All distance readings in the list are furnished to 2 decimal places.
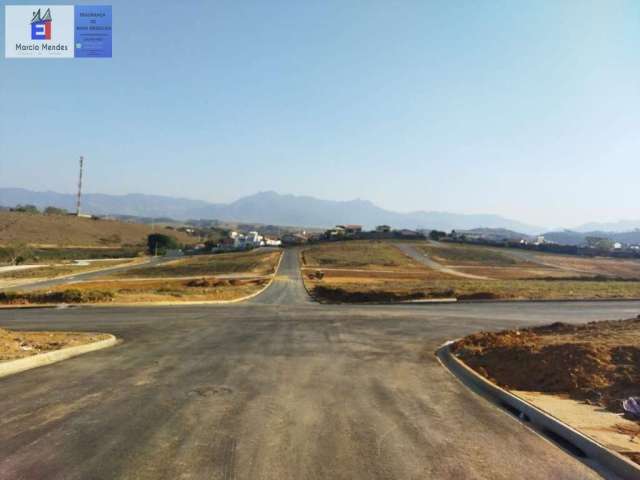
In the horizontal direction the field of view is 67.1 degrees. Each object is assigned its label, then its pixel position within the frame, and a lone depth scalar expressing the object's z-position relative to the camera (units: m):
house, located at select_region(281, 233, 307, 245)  144.40
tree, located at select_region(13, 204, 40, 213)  151.44
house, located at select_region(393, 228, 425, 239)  142.99
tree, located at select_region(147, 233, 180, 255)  126.81
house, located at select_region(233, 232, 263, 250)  131.23
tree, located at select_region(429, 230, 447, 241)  147.51
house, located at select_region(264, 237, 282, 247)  149.88
